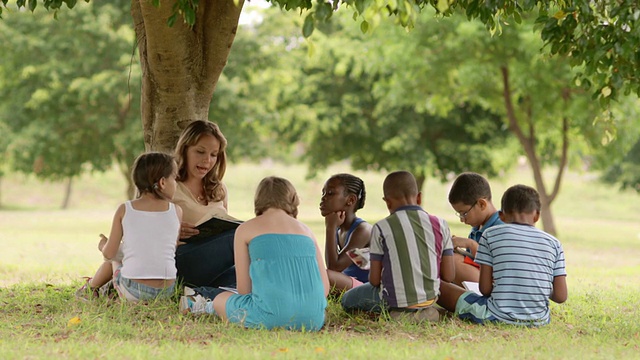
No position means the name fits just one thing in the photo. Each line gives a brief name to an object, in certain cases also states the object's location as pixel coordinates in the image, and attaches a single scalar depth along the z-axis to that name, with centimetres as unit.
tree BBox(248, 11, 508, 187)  5197
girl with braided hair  1333
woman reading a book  1312
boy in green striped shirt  1144
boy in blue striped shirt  1157
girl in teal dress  1087
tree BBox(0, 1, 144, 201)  4447
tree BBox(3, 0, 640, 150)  1205
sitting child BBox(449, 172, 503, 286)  1262
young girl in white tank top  1196
